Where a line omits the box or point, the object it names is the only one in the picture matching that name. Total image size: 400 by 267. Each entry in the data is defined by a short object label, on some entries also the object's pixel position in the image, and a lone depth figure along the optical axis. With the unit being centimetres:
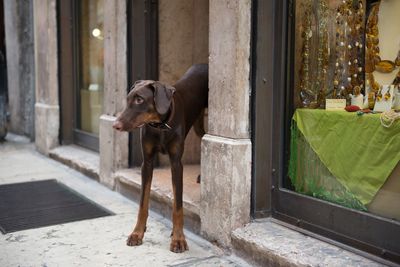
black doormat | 426
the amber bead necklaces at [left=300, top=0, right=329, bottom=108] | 346
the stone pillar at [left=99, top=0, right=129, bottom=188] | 523
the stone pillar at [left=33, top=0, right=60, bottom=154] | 741
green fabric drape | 290
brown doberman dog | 321
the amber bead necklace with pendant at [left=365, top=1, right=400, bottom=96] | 322
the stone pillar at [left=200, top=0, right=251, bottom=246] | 337
